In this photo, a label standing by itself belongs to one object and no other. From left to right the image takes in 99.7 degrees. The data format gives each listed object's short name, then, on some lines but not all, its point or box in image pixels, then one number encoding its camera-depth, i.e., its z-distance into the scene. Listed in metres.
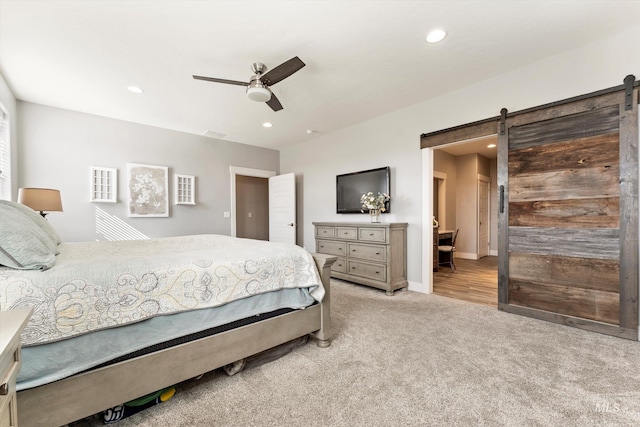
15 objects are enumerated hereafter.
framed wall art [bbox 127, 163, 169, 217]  4.14
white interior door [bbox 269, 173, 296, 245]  5.27
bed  1.16
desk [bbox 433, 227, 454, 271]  4.89
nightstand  0.69
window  2.98
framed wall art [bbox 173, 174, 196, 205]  4.57
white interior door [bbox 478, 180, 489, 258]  6.40
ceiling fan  2.19
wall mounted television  3.99
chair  5.08
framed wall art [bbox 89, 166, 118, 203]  3.84
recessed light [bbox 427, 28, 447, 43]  2.18
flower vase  3.93
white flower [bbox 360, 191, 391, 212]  3.91
